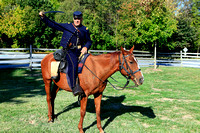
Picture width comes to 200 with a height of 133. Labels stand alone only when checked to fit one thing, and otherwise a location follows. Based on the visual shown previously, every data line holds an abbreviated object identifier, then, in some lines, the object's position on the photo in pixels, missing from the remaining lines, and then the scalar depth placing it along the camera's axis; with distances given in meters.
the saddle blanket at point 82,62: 5.23
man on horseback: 5.15
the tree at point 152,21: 17.86
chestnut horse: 5.03
